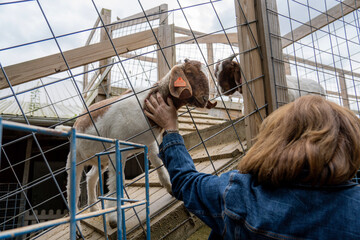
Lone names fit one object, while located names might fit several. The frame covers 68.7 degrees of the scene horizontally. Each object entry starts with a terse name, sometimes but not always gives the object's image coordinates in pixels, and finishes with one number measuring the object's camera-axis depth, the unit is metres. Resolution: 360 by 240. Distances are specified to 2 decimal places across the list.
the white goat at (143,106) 2.11
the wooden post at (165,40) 4.03
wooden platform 1.90
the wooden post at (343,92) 4.65
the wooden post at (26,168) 6.18
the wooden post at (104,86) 5.09
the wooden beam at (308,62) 3.49
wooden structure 2.05
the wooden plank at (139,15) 4.52
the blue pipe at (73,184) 0.69
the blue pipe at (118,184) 0.91
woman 0.71
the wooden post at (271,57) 2.31
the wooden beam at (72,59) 2.53
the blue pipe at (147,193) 1.15
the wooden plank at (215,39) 5.55
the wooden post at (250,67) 2.35
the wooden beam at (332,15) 3.26
